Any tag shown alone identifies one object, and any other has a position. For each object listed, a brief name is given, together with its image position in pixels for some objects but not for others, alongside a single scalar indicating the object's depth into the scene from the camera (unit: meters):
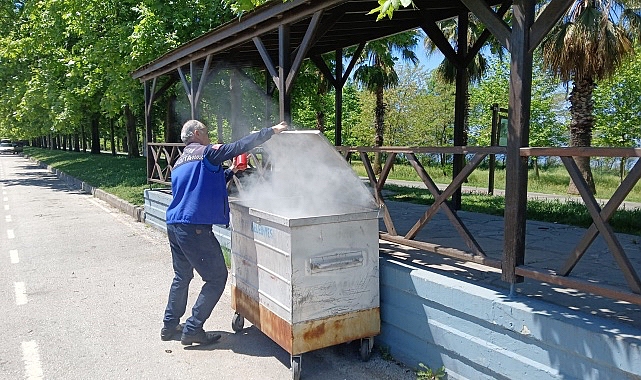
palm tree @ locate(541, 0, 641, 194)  14.16
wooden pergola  3.14
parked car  61.64
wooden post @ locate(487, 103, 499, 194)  11.71
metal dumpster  3.73
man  4.33
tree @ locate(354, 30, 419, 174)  18.31
